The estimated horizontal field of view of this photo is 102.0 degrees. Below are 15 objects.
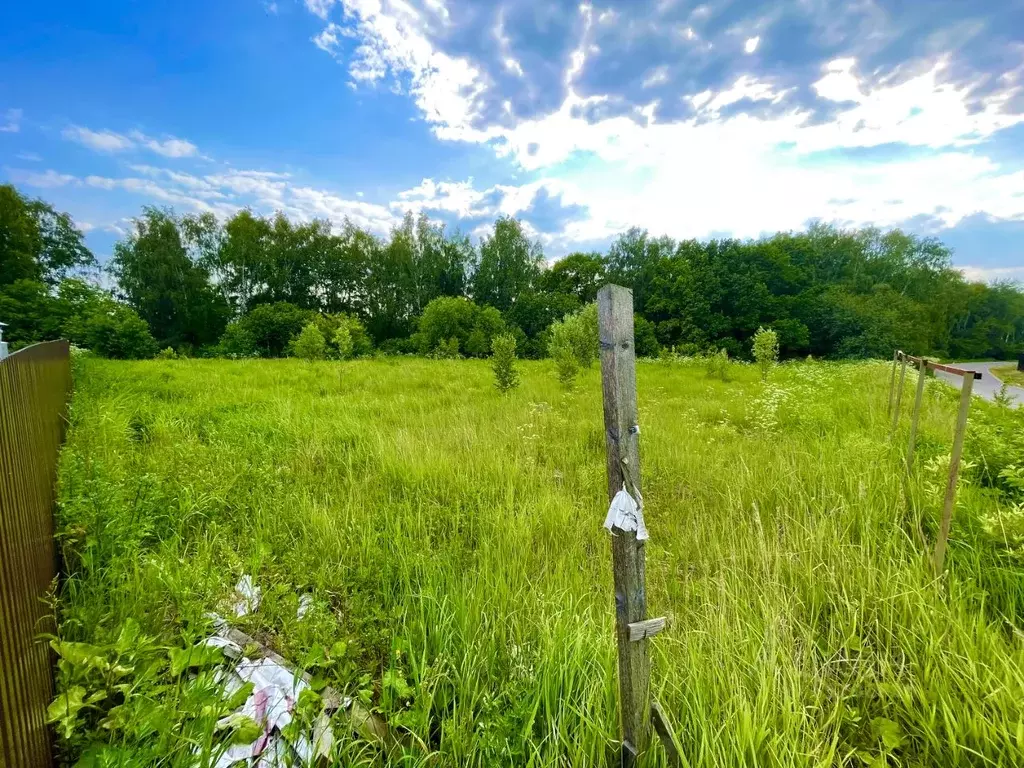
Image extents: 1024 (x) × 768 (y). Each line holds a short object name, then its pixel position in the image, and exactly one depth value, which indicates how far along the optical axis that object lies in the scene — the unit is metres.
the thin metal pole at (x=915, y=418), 3.40
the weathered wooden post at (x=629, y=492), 1.51
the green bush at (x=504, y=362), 10.27
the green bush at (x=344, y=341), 14.32
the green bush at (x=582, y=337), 15.42
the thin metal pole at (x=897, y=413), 4.73
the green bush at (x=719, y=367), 15.26
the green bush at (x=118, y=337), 21.89
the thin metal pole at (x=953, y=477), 2.39
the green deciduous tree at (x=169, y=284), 34.34
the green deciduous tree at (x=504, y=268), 43.09
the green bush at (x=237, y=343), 30.73
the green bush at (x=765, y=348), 12.55
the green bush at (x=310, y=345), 18.17
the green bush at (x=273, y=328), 32.78
